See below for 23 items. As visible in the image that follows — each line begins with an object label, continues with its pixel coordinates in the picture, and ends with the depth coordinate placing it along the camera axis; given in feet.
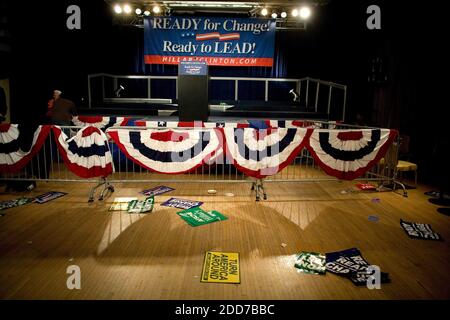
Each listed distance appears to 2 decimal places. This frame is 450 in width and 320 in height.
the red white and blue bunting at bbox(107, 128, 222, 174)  16.53
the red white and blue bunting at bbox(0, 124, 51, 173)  16.58
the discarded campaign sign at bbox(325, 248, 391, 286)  9.67
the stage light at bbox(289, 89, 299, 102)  38.22
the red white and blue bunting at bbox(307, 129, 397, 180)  16.99
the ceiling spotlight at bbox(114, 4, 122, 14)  34.23
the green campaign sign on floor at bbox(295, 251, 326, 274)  10.14
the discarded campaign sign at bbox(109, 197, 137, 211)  15.26
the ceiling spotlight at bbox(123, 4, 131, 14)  34.14
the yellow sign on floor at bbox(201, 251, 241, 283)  9.57
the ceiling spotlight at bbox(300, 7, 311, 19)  32.81
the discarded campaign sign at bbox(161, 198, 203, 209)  15.70
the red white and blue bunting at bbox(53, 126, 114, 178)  16.12
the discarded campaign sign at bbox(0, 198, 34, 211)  15.25
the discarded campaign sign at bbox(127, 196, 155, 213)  14.99
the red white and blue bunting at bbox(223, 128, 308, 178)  16.49
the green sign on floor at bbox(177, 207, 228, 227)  13.83
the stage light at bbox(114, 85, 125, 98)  38.15
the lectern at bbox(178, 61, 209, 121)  23.04
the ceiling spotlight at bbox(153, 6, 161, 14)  34.24
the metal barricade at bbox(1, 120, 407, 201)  18.48
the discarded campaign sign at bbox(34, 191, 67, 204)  16.28
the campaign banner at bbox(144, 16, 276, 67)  36.65
